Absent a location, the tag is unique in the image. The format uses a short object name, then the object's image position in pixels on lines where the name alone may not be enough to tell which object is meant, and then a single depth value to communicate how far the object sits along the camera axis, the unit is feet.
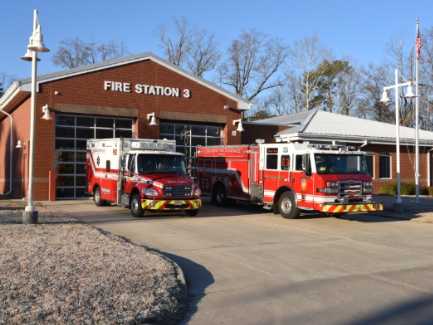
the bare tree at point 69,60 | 214.28
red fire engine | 53.16
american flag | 69.44
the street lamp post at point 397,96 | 63.47
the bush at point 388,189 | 96.42
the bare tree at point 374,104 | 180.24
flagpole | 69.31
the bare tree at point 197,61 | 202.39
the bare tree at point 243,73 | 198.18
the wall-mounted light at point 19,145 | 84.23
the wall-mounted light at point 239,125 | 90.53
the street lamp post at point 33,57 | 45.62
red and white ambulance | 54.75
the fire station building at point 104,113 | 77.30
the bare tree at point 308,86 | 179.93
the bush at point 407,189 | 97.38
